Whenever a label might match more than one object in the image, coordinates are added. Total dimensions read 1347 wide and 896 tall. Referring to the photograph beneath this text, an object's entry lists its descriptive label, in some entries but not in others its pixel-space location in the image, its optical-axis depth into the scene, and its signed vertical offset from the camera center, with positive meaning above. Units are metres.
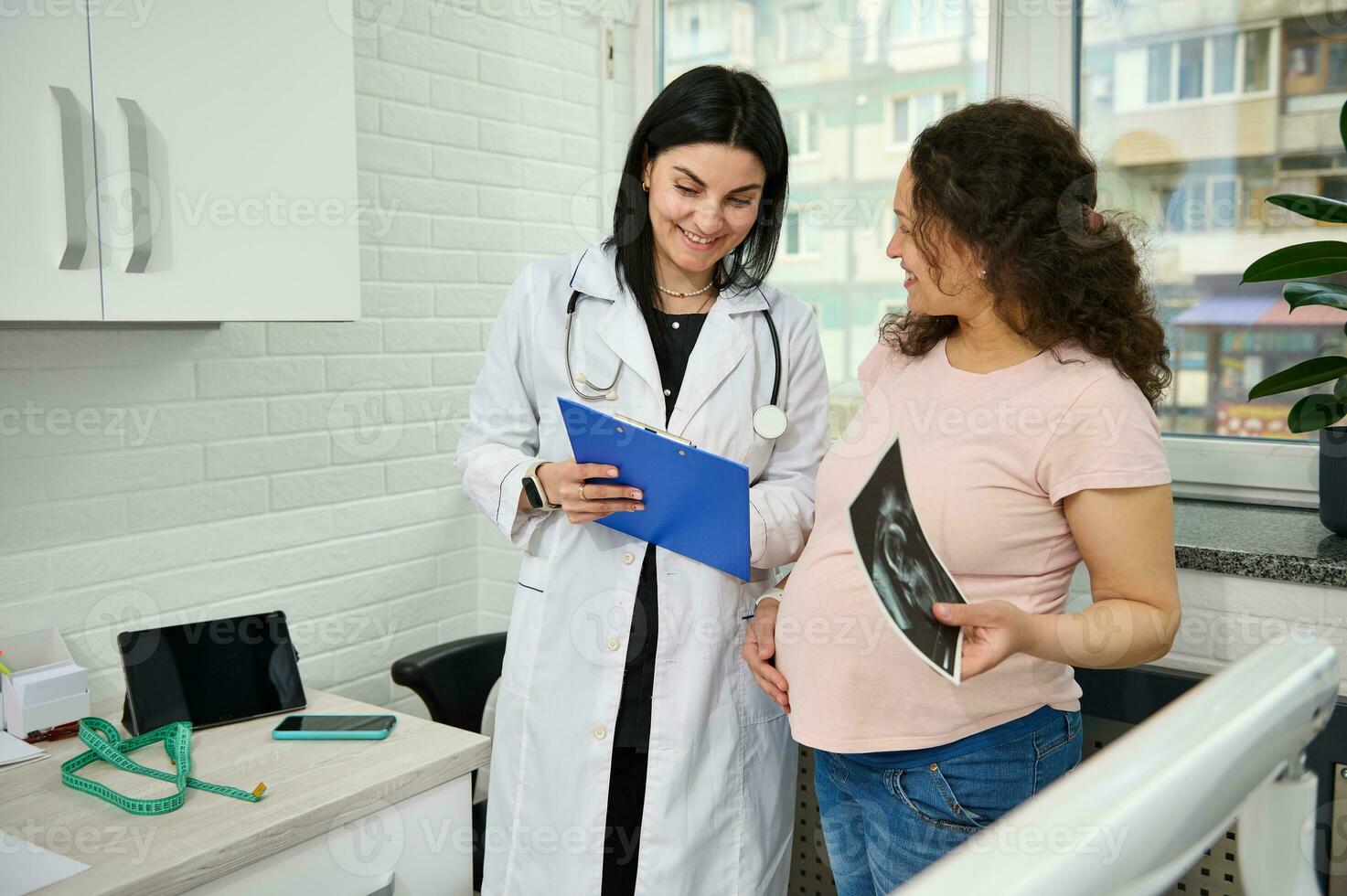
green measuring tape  1.50 -0.64
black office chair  2.19 -0.72
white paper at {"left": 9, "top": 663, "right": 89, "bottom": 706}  1.71 -0.55
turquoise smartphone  1.80 -0.66
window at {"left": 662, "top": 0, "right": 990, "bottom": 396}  2.35 +0.55
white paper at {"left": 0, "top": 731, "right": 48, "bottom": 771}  1.63 -0.63
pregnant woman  1.07 -0.16
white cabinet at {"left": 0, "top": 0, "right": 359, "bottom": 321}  1.45 +0.29
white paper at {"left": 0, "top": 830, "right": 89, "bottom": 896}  1.29 -0.66
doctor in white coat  1.54 -0.30
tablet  1.78 -0.57
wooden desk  1.39 -0.67
